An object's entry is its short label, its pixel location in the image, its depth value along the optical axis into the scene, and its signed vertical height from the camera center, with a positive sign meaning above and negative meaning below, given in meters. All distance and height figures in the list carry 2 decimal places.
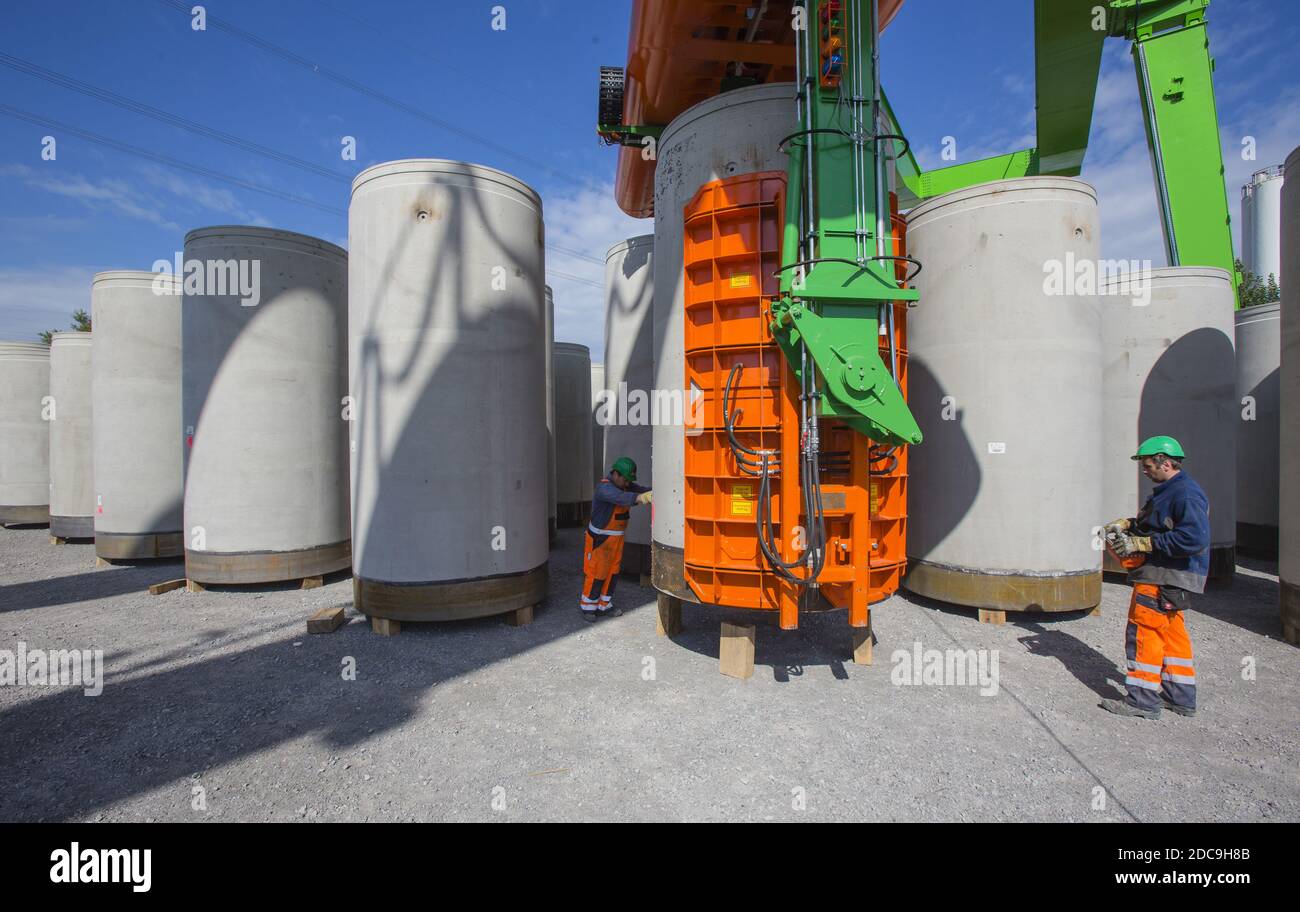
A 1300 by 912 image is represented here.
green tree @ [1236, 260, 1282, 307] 28.16 +7.32
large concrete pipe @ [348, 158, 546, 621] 5.67 +0.60
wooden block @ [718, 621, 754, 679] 4.77 -1.64
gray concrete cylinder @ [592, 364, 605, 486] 12.46 +0.02
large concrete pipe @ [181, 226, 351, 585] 7.15 +0.55
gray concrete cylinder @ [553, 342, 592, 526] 12.14 +0.35
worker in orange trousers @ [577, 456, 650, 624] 6.39 -0.94
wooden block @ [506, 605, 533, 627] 6.06 -1.72
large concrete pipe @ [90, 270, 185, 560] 8.59 +0.53
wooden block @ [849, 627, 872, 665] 5.03 -1.70
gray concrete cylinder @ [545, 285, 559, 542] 10.52 +0.78
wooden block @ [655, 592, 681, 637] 5.70 -1.61
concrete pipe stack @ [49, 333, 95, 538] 10.54 +0.16
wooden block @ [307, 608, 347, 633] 5.75 -1.65
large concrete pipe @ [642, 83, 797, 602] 4.68 +2.20
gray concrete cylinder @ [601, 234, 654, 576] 7.75 +1.12
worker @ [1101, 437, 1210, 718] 3.98 -0.93
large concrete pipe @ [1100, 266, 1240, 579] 7.33 +0.68
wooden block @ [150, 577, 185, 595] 7.19 -1.68
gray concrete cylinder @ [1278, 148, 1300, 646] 5.39 +0.24
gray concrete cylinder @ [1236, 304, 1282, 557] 8.89 +0.25
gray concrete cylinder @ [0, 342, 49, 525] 12.15 +0.43
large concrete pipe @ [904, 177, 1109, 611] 5.89 +0.56
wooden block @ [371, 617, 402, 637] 5.73 -1.71
